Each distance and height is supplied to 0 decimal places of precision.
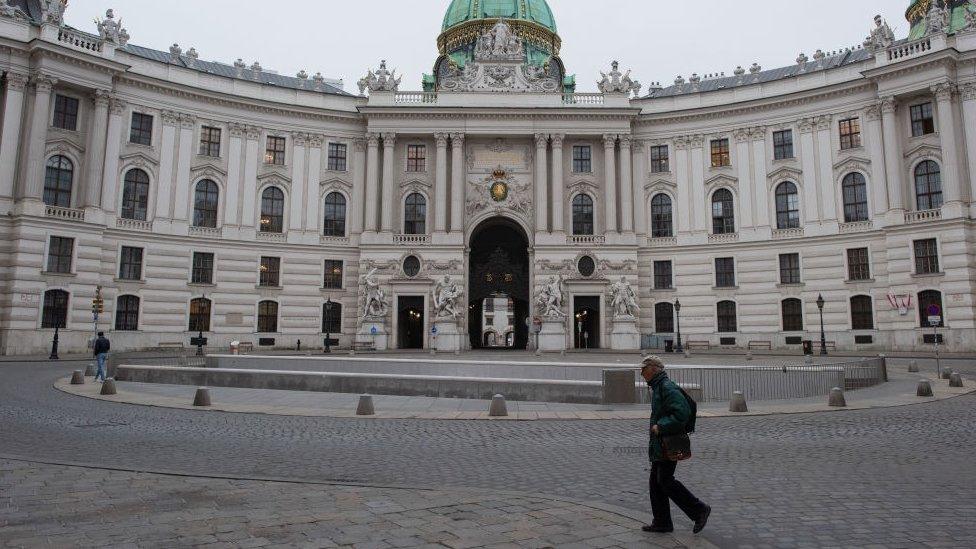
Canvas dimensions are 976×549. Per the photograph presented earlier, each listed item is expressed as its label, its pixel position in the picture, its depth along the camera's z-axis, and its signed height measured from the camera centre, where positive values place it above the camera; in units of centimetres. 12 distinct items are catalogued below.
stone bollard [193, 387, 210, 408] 1697 -168
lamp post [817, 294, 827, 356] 3846 +5
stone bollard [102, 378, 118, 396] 1873 -154
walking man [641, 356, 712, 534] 605 -113
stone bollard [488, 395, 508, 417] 1564 -171
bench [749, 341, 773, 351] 4462 -43
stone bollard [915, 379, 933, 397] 1900 -144
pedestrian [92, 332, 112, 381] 2241 -55
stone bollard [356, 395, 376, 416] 1587 -173
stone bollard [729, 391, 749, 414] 1644 -168
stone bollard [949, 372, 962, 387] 2144 -132
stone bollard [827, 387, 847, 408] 1716 -158
